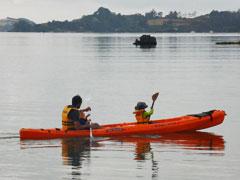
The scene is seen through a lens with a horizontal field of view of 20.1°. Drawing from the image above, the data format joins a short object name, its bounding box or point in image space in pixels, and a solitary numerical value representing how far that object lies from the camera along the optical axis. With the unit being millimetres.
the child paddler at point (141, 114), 28156
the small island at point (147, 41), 169500
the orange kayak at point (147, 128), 26922
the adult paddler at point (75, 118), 26188
